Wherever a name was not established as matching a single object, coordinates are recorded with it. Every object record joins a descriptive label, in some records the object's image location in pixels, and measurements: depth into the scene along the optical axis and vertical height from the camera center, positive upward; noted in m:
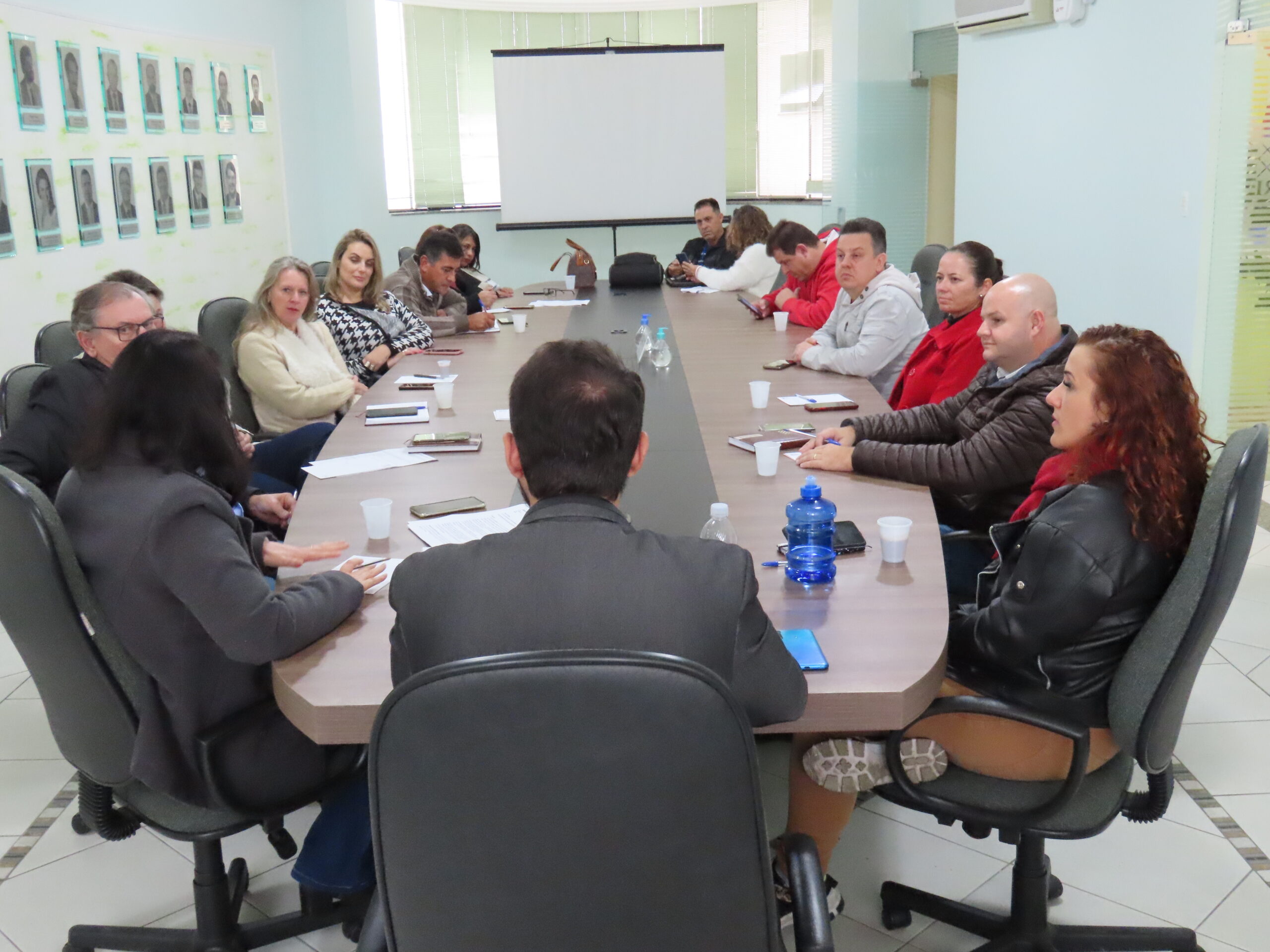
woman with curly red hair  1.65 -0.53
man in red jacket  4.96 -0.23
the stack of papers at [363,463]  2.80 -0.57
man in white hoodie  3.90 -0.36
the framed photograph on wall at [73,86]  4.82 +0.65
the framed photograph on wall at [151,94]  5.60 +0.70
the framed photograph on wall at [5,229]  4.26 +0.05
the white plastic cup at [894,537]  2.03 -0.57
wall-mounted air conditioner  6.02 +1.05
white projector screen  9.13 +0.71
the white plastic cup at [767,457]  2.63 -0.54
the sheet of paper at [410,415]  3.37 -0.55
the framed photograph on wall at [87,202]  4.90 +0.16
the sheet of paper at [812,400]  3.43 -0.54
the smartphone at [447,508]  2.40 -0.58
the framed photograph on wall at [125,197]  5.28 +0.19
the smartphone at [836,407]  3.34 -0.55
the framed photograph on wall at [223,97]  6.52 +0.78
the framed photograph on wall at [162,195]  5.70 +0.21
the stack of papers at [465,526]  2.24 -0.59
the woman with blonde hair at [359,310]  4.42 -0.31
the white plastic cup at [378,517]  2.23 -0.55
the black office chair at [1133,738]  1.54 -0.76
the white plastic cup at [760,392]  3.36 -0.51
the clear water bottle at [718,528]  2.10 -0.56
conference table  1.58 -0.60
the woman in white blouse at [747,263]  6.63 -0.26
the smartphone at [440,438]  3.03 -0.55
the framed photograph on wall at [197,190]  6.15 +0.24
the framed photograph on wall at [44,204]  4.52 +0.14
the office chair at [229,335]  3.86 -0.35
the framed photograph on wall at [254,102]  7.00 +0.81
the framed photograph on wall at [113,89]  5.20 +0.68
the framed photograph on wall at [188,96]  6.05 +0.74
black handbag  7.08 -0.31
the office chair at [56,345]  3.19 -0.29
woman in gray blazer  1.65 -0.49
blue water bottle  1.96 -0.58
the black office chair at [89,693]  1.61 -0.67
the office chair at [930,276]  5.23 -0.29
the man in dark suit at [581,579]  1.15 -0.36
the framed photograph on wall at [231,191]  6.59 +0.25
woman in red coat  3.24 -0.31
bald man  2.48 -0.49
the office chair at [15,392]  2.88 -0.37
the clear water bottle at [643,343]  4.38 -0.47
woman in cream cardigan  3.72 -0.41
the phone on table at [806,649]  1.60 -0.61
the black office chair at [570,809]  0.97 -0.51
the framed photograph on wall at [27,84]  4.42 +0.61
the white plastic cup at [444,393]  3.50 -0.50
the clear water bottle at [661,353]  4.22 -0.48
